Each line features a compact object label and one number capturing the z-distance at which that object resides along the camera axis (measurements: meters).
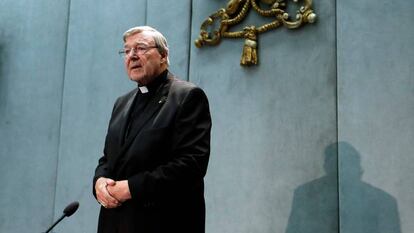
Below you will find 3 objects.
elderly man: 1.71
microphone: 1.88
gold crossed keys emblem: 2.79
